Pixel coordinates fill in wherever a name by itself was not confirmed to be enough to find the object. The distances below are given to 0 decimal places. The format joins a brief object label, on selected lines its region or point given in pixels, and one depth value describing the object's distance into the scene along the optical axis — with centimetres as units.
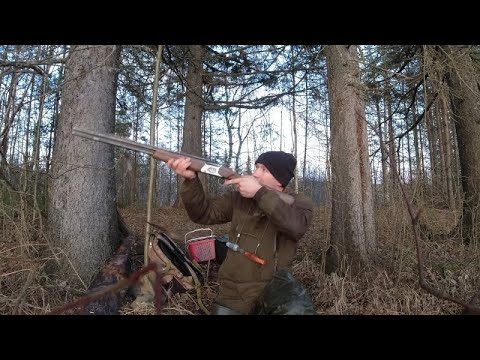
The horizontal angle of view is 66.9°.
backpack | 401
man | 290
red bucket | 470
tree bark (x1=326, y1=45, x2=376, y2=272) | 458
